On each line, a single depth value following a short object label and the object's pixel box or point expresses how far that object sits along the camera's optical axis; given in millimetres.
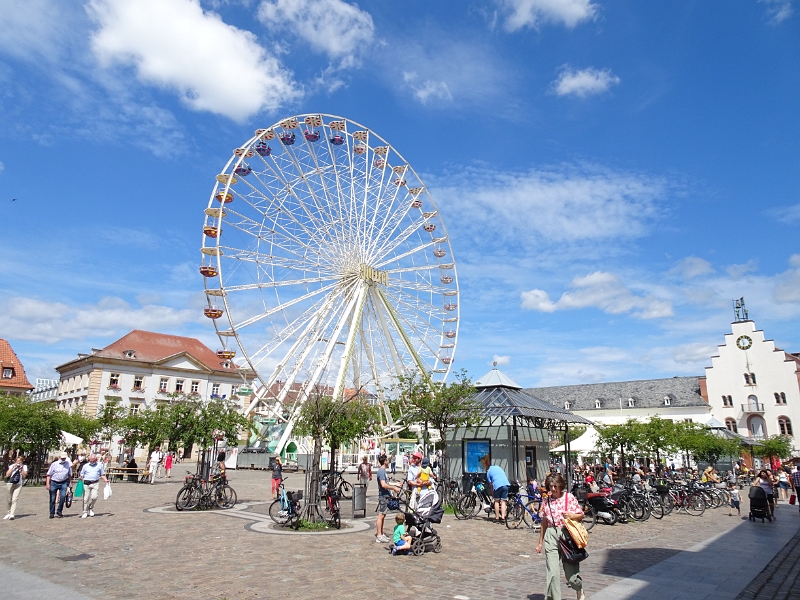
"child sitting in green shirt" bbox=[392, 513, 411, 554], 10961
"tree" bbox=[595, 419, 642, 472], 35312
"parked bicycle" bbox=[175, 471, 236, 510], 17719
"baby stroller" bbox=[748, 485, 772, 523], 18328
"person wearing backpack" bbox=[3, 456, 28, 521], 15250
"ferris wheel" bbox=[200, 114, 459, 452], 31891
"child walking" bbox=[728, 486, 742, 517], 20375
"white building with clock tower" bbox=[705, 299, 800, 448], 59281
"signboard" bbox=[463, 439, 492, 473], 23375
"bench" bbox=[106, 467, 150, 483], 30984
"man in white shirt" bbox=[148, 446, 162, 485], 29906
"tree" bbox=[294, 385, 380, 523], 14289
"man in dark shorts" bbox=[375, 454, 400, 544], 12205
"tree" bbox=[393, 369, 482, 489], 20031
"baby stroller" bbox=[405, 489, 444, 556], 11227
